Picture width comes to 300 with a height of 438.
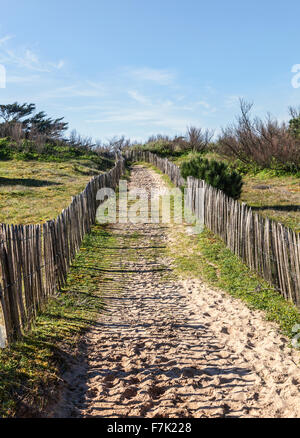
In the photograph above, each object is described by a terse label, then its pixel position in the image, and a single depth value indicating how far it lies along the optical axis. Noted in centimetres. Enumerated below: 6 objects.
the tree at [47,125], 3997
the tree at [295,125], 2245
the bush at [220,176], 1339
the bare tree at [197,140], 3676
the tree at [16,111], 4328
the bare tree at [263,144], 2117
